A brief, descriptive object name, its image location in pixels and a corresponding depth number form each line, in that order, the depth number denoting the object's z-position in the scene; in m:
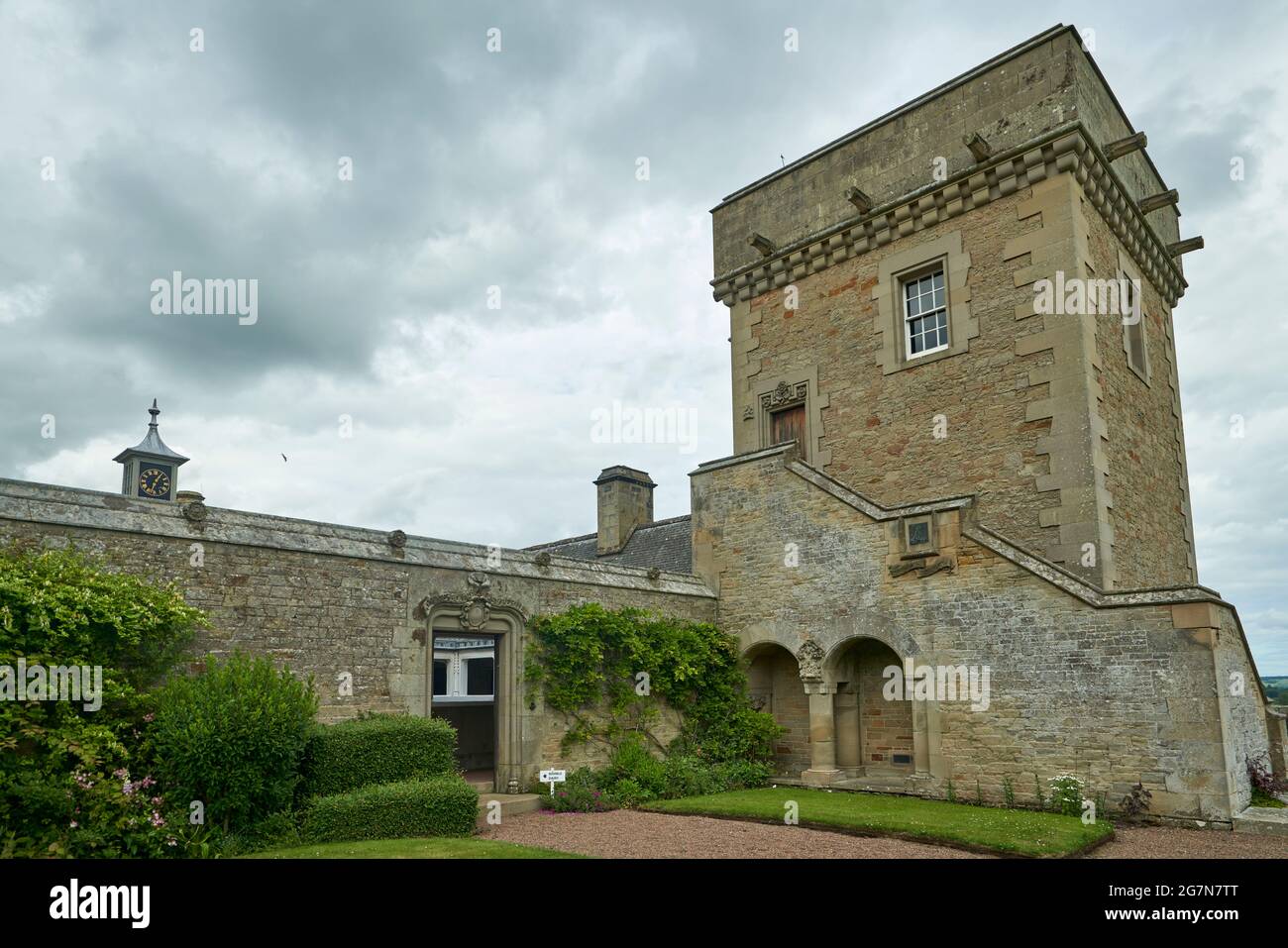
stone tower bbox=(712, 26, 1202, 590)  14.13
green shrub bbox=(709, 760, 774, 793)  13.88
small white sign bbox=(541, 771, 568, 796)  12.07
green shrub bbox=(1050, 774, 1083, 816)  11.16
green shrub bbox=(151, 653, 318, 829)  8.77
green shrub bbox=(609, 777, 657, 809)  12.56
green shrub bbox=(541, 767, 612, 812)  12.17
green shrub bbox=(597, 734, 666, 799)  13.08
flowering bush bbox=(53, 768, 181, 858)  8.11
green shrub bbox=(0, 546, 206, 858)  7.97
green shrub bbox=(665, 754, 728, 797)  13.23
